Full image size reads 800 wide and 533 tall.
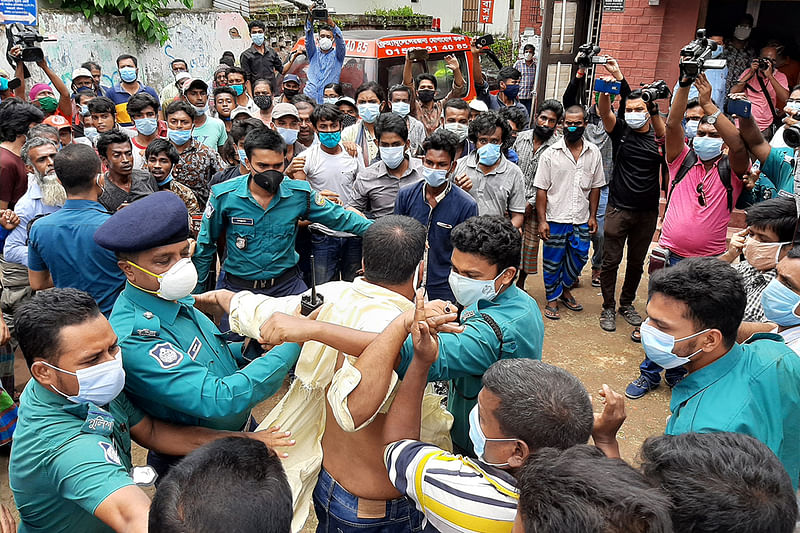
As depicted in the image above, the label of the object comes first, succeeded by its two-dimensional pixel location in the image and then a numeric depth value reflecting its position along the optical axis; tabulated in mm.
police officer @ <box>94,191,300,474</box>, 2061
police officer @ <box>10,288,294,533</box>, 1677
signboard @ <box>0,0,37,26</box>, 7828
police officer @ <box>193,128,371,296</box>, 3838
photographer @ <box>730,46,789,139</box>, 7434
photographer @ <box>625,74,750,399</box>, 4422
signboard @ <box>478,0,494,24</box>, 16078
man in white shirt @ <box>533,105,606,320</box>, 5469
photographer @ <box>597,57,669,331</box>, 5145
